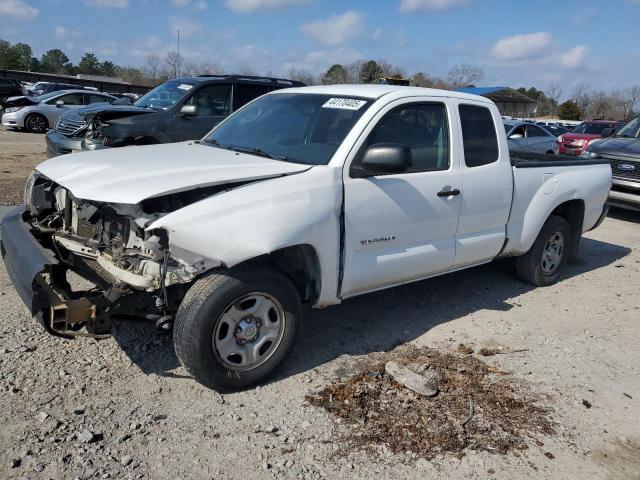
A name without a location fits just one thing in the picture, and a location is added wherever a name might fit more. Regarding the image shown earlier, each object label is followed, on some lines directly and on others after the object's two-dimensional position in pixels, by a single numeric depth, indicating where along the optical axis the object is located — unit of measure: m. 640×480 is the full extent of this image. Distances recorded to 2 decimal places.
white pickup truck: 3.38
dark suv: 8.90
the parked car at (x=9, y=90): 26.23
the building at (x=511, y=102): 42.38
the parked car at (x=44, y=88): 26.98
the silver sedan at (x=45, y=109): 19.48
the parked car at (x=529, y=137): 14.94
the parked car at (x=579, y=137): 16.65
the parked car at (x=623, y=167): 9.56
